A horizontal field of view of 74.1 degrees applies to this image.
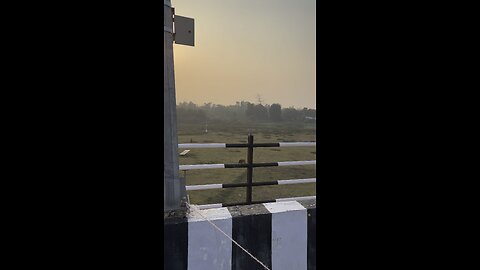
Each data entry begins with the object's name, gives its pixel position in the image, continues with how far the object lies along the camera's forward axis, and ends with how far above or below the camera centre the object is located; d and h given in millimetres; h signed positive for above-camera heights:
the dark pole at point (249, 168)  3538 -530
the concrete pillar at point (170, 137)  1772 -85
